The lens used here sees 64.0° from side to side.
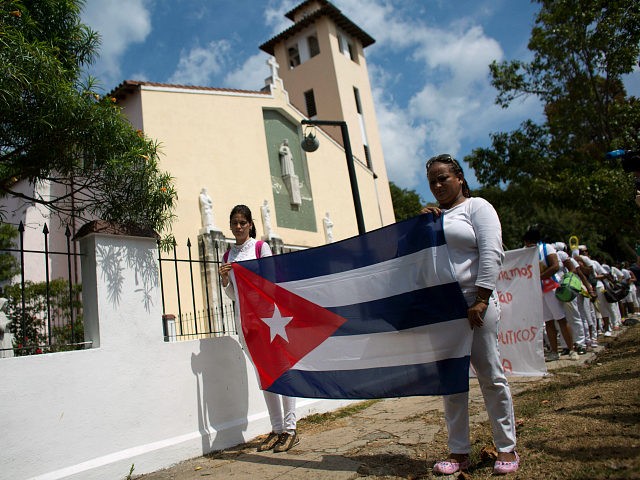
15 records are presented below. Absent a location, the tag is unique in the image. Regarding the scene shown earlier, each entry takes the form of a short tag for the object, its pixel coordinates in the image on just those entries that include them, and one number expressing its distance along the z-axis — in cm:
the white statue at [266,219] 1896
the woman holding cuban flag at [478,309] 301
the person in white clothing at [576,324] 760
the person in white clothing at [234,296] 448
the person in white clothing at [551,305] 728
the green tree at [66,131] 382
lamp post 878
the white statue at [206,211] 1650
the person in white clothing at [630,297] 1579
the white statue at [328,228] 2236
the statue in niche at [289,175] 2122
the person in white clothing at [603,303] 1133
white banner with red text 570
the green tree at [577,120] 1007
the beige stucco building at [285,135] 1677
